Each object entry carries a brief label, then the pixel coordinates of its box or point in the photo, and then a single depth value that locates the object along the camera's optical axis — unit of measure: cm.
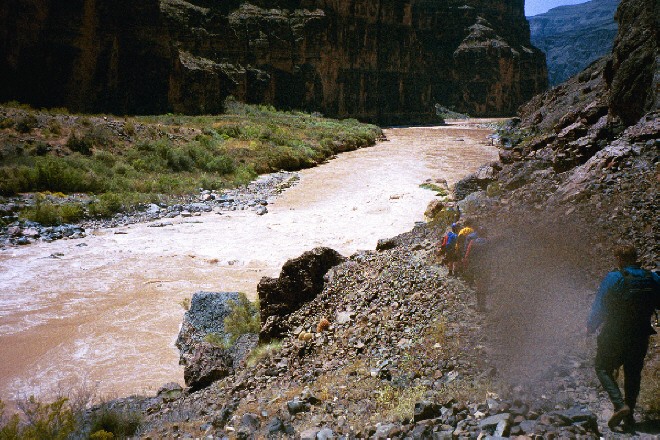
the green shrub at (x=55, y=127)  2262
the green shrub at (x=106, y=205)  1669
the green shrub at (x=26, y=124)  2183
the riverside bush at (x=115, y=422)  504
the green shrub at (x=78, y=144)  2189
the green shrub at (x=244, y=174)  2377
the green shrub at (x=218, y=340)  788
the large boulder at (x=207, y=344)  663
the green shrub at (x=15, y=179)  1714
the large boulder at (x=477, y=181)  1384
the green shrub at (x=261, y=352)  657
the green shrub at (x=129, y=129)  2555
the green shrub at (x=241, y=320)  819
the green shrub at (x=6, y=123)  2159
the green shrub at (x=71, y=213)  1580
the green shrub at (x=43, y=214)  1538
